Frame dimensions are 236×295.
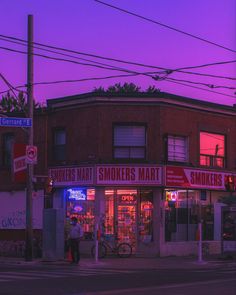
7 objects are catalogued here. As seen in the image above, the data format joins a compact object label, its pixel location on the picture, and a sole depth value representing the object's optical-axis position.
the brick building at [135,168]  29.42
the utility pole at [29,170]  25.89
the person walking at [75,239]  25.05
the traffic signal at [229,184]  27.58
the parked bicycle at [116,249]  28.22
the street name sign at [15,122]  25.11
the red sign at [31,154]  25.97
